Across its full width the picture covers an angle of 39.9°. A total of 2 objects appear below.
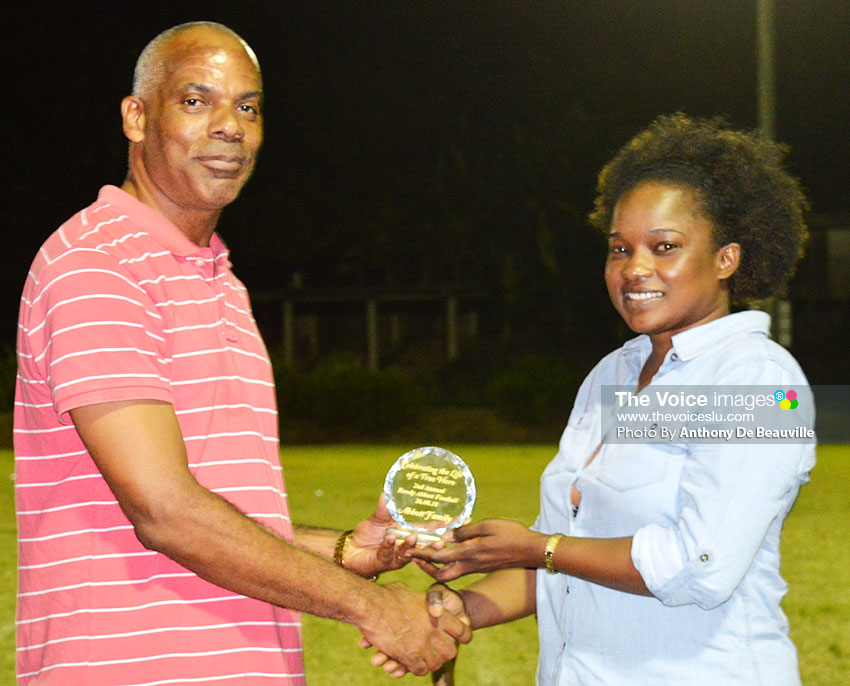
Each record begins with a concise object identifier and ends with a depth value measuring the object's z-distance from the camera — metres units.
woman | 2.62
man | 2.42
